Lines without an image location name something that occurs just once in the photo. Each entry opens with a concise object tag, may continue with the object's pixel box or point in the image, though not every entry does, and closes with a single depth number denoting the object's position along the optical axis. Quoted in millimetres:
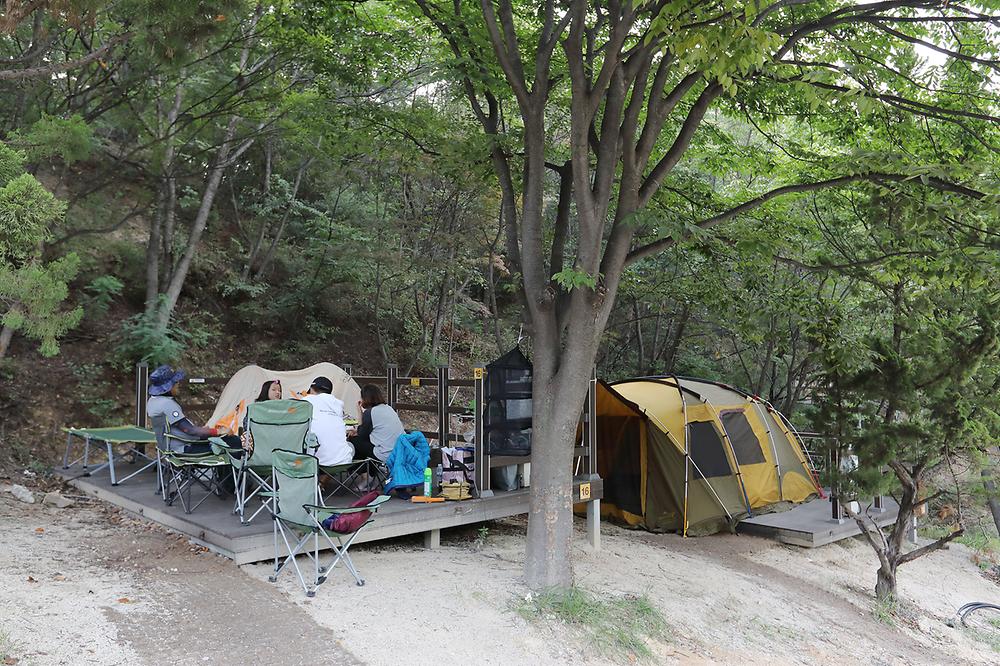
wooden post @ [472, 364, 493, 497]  6746
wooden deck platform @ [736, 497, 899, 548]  8766
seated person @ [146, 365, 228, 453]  6852
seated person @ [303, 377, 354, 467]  6355
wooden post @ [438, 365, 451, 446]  7449
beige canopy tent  8938
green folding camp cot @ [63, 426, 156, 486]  7449
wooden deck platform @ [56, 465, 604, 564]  5449
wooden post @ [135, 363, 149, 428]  8641
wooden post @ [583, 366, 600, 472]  7879
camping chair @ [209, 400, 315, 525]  5930
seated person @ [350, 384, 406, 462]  6941
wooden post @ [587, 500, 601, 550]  7719
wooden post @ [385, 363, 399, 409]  8750
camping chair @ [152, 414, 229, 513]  6133
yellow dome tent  9016
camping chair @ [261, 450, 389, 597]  5031
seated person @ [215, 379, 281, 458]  6480
